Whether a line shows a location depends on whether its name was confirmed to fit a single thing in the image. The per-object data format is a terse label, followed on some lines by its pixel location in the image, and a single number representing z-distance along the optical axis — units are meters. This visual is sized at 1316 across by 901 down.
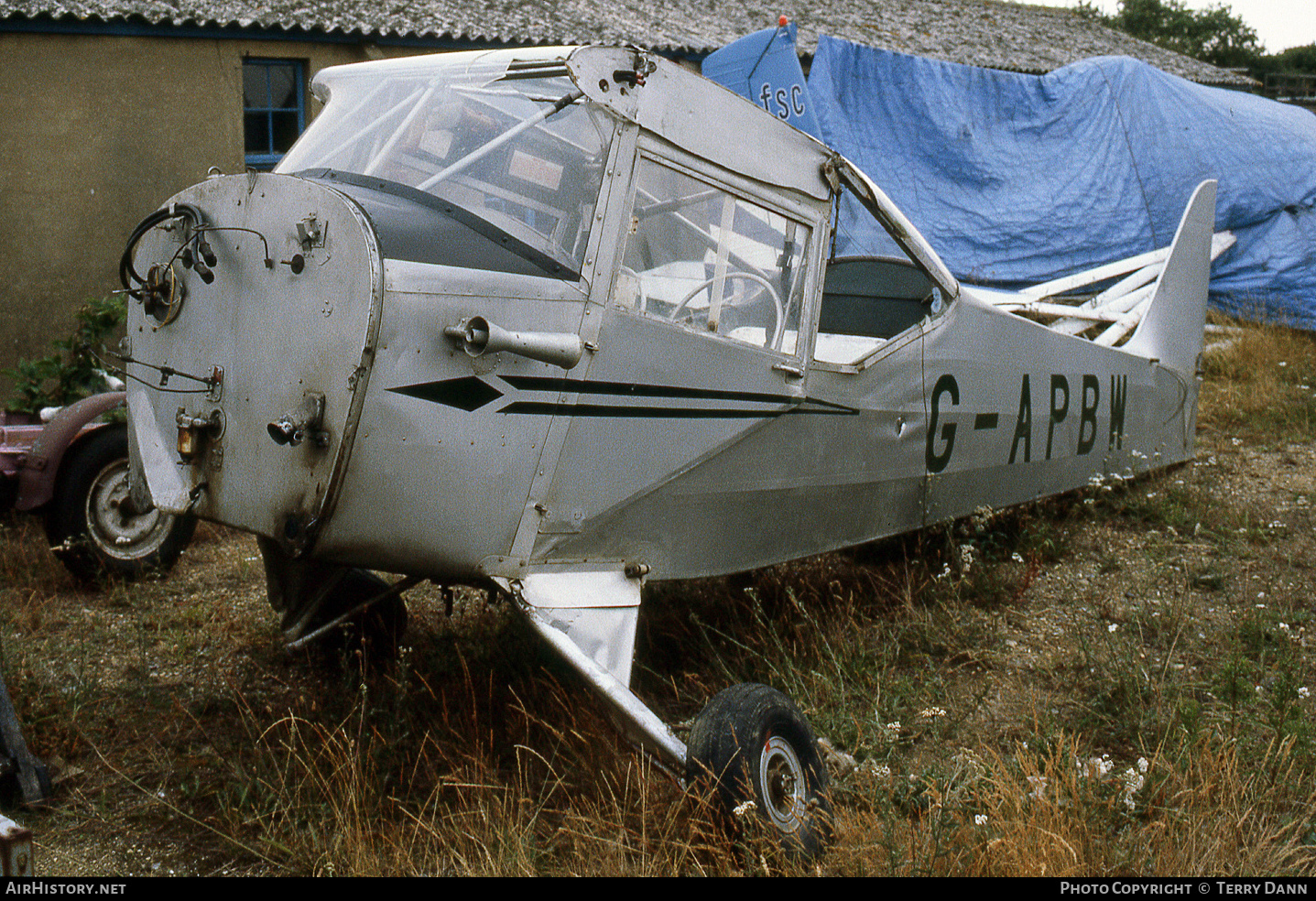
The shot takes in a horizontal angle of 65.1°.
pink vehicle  5.26
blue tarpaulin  10.73
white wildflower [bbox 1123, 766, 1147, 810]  3.03
